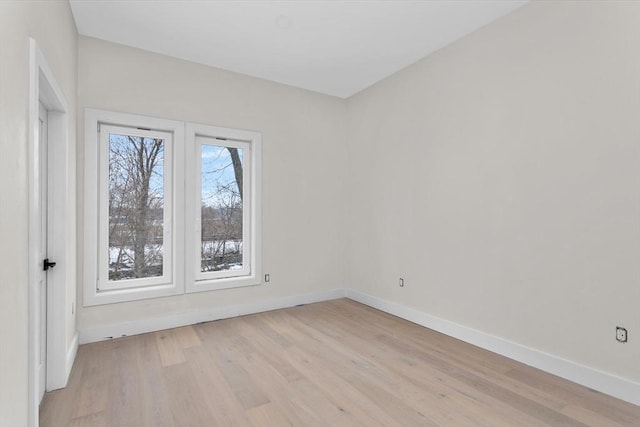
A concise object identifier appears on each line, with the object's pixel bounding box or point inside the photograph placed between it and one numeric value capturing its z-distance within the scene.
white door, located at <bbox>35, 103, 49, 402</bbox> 2.21
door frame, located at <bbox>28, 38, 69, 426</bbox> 2.28
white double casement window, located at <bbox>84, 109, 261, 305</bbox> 3.23
